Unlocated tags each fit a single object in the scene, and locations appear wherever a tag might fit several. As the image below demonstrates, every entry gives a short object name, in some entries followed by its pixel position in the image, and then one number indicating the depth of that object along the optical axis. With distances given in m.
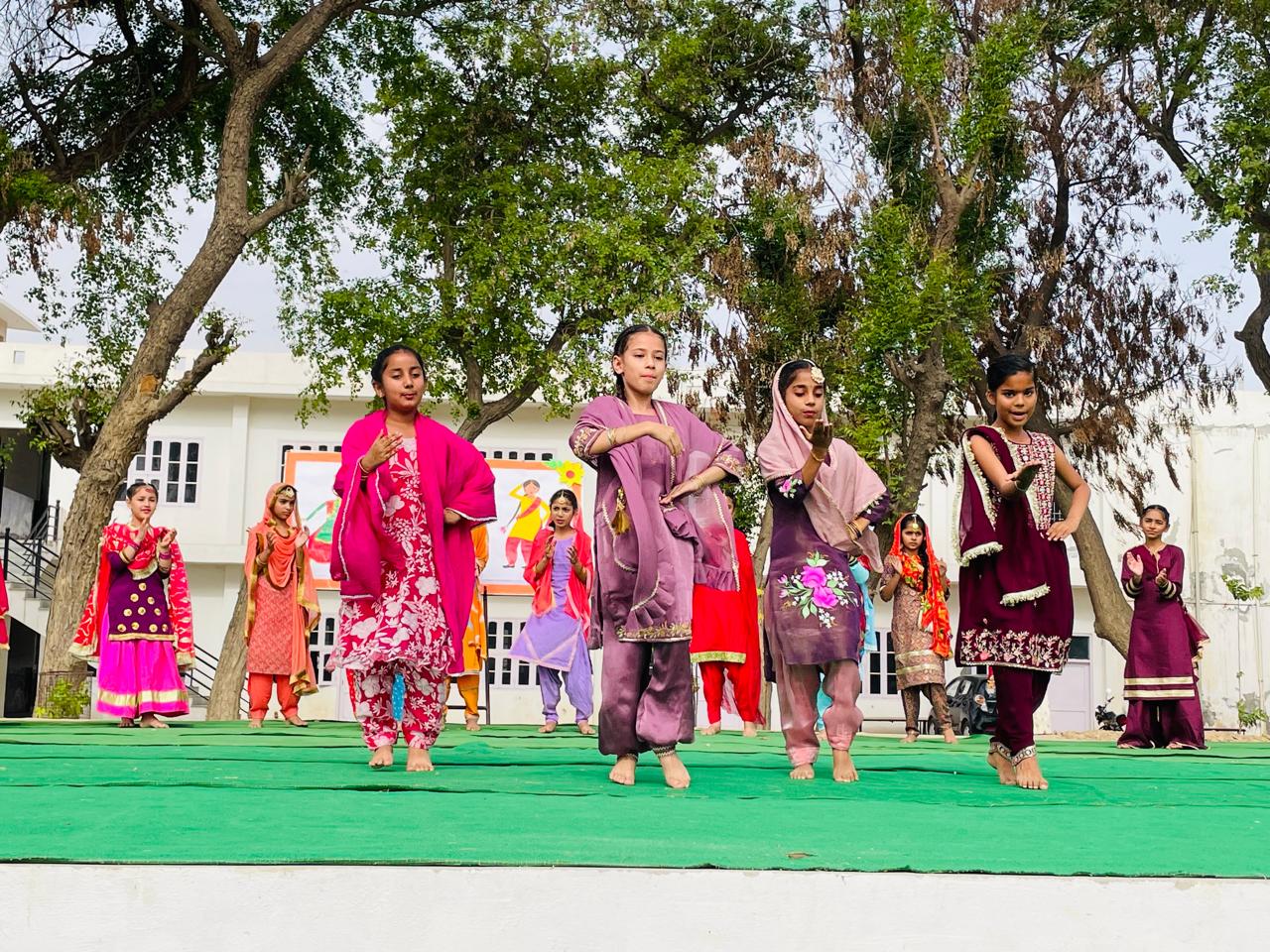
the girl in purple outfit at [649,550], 5.34
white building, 23.98
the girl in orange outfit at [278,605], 10.77
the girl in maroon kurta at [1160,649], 9.71
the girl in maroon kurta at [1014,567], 5.59
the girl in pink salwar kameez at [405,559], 5.88
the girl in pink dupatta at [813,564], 5.71
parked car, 20.48
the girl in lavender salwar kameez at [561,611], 10.82
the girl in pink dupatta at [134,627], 9.68
